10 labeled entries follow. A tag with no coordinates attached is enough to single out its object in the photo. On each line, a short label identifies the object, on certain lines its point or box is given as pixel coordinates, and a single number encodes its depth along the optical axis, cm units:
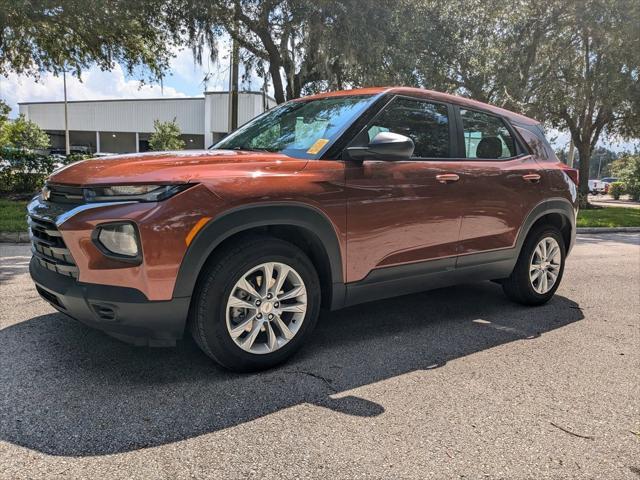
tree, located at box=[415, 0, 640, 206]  1411
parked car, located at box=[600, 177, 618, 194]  4784
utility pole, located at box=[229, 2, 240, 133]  1398
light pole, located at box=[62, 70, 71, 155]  4368
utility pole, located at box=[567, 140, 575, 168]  2403
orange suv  262
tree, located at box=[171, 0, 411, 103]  1134
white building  5419
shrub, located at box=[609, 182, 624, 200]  4088
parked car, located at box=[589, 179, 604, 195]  4675
